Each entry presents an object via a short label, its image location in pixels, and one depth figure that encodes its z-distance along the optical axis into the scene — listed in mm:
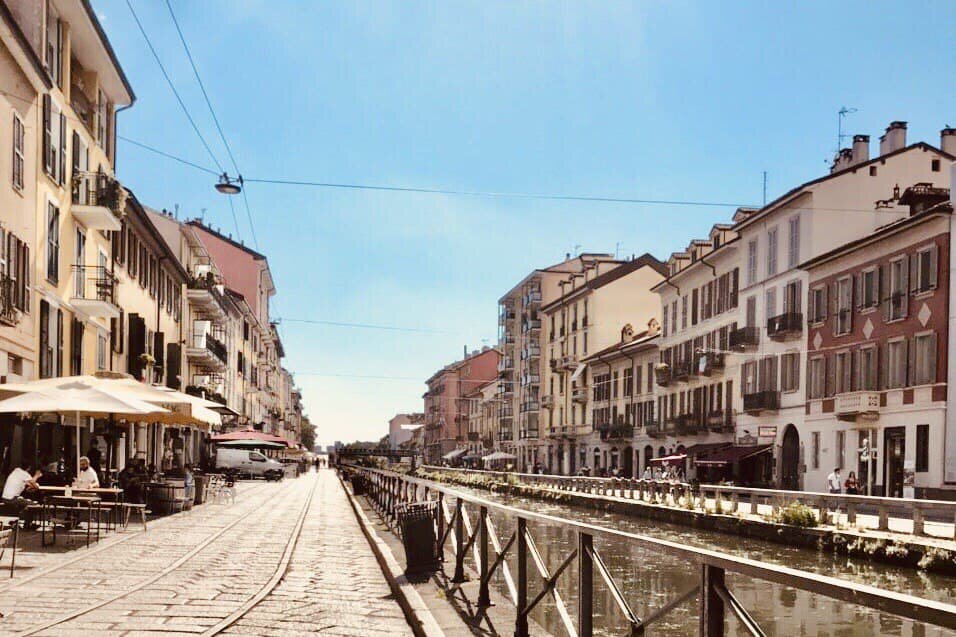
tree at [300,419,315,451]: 192250
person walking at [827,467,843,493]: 37250
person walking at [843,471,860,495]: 37188
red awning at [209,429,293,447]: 42969
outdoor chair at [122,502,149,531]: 19234
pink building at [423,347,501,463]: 143500
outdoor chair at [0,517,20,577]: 10784
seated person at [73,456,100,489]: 18422
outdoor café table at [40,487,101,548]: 15464
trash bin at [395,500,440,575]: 11820
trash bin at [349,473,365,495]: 37188
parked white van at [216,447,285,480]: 61469
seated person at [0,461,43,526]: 15219
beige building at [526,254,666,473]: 80750
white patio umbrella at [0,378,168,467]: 15953
